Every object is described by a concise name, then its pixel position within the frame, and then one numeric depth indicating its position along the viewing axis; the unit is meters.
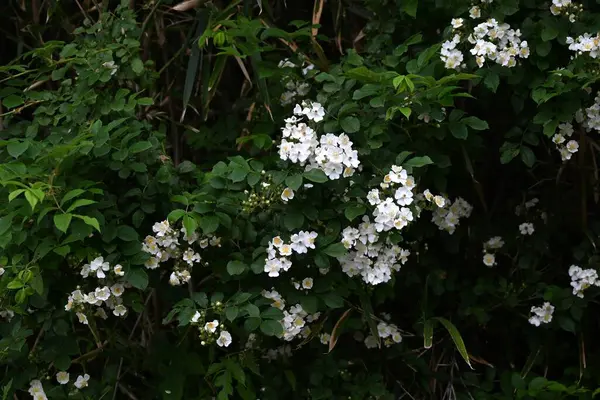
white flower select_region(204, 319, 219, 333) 3.59
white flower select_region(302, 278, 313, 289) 3.65
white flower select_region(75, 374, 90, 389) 3.75
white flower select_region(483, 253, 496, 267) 3.97
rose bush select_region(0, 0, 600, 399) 3.60
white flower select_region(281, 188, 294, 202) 3.59
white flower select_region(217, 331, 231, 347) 3.60
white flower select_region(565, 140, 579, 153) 3.81
